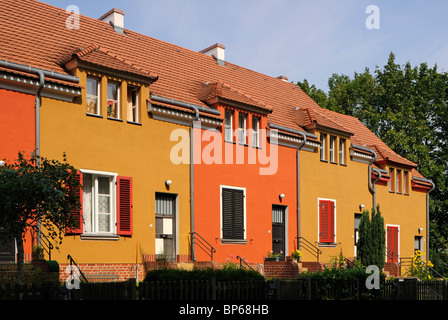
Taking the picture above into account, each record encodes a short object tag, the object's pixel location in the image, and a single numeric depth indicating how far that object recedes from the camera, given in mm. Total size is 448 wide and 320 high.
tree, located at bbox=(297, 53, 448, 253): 45625
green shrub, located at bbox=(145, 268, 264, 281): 15219
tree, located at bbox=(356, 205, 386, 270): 29047
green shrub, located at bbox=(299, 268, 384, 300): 18297
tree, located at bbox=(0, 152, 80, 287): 14422
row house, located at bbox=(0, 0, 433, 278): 19844
